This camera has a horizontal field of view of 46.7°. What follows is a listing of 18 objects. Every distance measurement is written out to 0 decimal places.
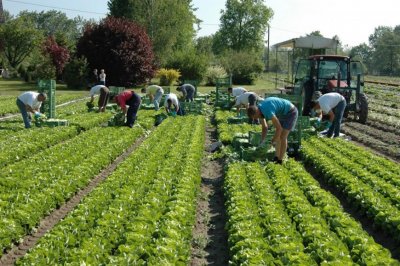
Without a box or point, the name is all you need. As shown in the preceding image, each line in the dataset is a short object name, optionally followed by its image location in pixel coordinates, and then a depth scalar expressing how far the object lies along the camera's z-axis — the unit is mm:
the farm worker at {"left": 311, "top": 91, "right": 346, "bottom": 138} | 14070
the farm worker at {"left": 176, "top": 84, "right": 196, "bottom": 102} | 23391
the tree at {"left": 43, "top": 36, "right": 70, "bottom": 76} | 40431
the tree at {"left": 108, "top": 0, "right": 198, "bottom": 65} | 47531
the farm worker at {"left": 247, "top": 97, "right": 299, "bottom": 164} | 9891
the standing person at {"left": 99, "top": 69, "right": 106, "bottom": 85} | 28766
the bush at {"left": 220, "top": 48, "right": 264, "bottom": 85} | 47281
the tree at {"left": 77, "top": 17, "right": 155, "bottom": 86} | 36406
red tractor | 18781
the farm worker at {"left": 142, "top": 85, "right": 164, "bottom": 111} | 20412
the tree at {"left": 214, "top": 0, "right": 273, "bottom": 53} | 85688
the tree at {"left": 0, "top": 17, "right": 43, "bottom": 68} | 59438
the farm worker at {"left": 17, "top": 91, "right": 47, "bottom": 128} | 14633
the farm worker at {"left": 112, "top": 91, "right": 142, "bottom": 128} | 15945
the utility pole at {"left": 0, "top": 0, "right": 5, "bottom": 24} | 54719
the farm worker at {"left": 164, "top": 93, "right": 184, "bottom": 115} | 18839
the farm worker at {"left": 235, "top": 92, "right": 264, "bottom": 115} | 16297
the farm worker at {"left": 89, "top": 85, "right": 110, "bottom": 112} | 19078
